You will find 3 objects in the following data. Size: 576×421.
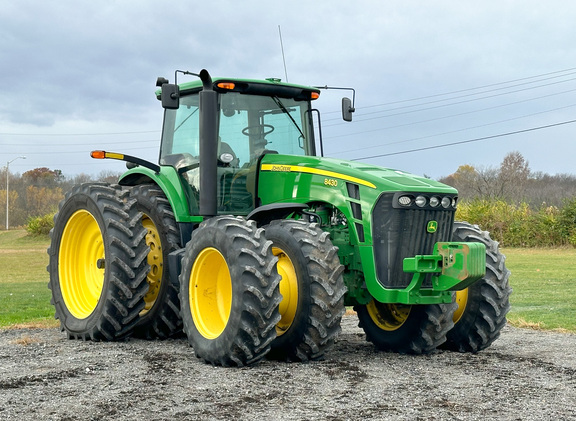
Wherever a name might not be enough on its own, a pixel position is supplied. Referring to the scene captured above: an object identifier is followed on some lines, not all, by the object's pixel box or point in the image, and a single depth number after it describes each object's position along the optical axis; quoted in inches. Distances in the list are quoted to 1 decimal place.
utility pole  2763.3
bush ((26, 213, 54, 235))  2143.5
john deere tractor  275.0
